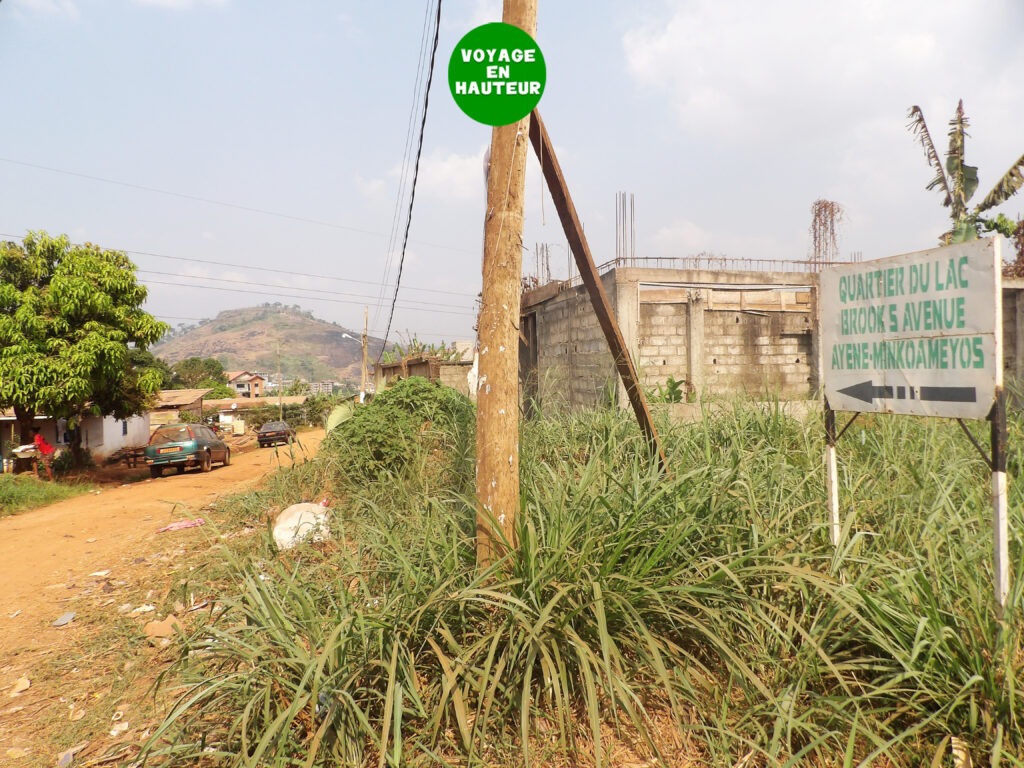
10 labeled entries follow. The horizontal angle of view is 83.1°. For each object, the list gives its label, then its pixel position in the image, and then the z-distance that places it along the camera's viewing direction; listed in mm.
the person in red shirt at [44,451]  14148
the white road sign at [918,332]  2527
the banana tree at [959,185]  13328
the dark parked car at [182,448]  14930
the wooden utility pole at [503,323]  3139
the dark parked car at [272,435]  25016
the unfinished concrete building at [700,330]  9242
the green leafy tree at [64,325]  12766
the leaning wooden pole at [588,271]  4090
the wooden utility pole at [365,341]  35219
